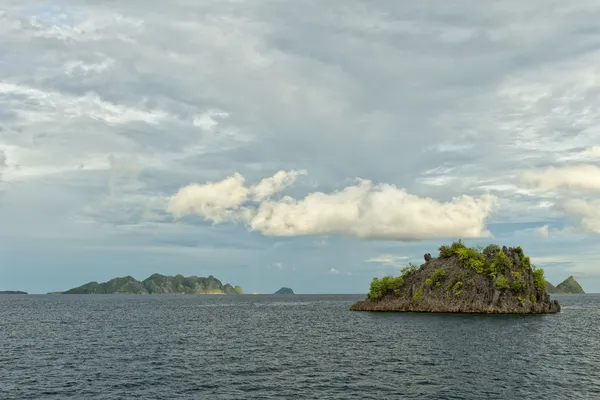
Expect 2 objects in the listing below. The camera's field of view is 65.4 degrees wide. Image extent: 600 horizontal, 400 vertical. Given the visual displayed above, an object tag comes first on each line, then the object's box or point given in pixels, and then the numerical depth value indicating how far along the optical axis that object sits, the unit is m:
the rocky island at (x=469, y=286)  149.62
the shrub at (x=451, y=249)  171.45
